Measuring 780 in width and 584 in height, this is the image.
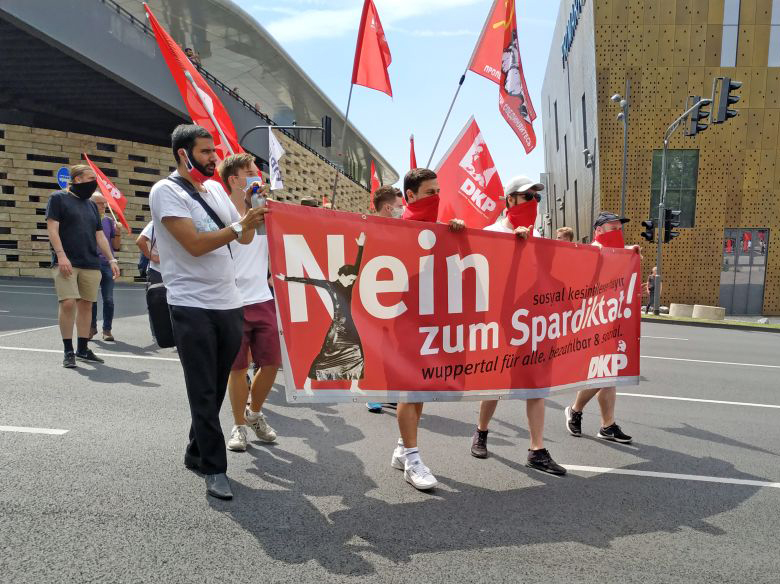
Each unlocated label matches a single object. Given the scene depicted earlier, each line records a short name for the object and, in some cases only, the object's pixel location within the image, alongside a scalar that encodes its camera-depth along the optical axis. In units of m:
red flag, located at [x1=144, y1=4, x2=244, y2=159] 4.35
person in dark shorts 3.94
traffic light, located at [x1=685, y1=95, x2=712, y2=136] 16.81
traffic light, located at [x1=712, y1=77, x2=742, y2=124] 13.87
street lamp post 21.63
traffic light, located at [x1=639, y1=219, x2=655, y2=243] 20.25
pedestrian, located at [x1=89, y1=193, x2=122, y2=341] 7.90
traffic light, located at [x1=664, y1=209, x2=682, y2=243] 20.39
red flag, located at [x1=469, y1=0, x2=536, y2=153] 7.43
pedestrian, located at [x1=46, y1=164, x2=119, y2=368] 6.13
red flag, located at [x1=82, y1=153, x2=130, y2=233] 11.21
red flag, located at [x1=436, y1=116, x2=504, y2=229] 6.49
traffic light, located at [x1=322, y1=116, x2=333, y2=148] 20.64
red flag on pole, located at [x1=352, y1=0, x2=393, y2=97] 8.19
